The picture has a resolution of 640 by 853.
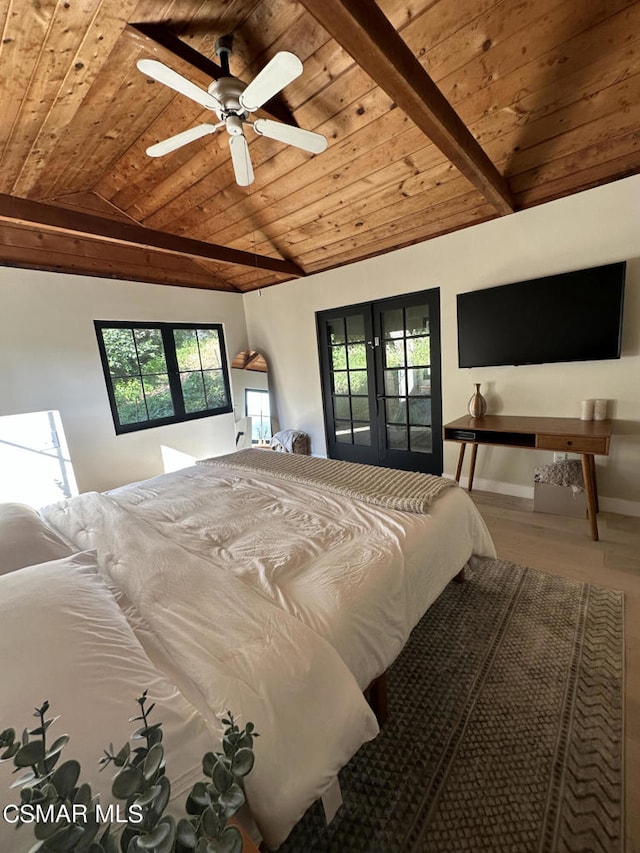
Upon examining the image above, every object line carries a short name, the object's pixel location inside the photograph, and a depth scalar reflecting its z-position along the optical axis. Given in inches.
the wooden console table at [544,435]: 88.2
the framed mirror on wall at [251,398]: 186.4
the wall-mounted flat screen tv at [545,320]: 93.1
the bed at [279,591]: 30.3
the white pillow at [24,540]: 48.6
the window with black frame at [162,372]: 144.8
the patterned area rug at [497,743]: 39.3
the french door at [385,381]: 135.4
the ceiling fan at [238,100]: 53.2
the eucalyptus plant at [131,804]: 15.3
